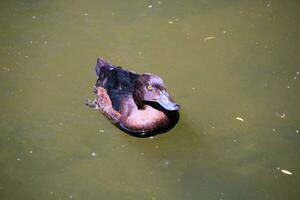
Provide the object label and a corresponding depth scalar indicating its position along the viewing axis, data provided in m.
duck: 8.62
